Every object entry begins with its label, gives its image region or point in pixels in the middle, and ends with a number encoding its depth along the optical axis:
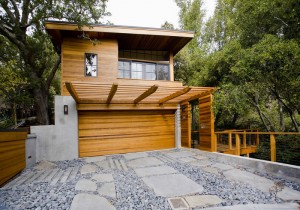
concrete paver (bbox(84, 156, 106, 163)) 6.76
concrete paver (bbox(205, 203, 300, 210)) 2.90
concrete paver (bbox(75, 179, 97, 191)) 3.86
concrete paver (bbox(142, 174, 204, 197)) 3.60
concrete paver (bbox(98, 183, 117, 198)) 3.57
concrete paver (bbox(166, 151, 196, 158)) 7.12
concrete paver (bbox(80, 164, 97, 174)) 5.33
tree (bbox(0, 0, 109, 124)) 7.51
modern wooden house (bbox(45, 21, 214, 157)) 7.15
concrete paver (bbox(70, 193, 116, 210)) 3.01
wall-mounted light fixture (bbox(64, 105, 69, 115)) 6.91
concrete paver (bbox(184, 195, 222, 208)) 3.08
